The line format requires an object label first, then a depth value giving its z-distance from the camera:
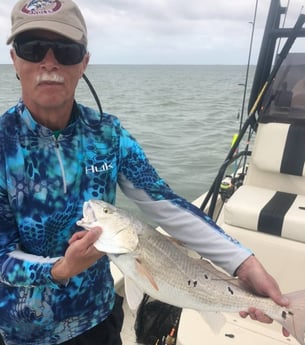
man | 1.55
